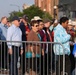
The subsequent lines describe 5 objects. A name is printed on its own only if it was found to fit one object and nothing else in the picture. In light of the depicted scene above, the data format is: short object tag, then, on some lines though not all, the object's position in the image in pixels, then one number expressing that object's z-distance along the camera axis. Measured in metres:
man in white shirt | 10.67
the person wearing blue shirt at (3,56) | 10.77
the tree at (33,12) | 86.71
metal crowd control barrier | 10.31
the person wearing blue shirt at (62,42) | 10.18
